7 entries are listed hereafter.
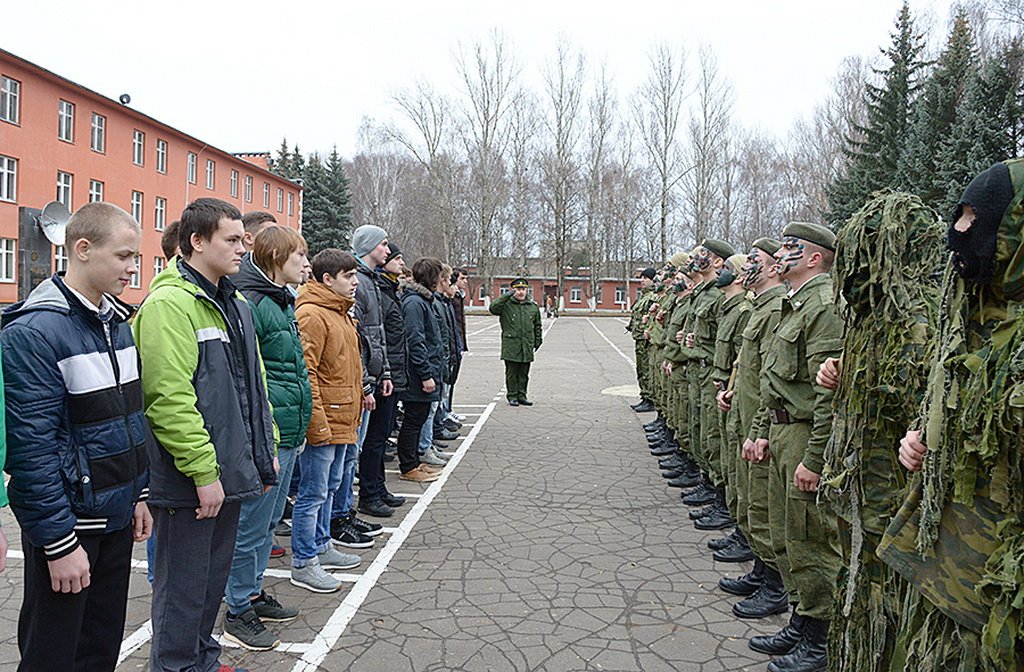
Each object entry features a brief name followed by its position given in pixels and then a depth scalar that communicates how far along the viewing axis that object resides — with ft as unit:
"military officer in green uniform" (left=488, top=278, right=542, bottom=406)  41.37
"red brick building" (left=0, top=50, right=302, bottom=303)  101.19
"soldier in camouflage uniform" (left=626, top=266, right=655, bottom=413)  39.93
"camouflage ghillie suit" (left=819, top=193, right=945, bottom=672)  9.71
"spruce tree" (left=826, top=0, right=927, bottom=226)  106.93
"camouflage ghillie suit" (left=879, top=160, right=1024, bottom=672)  6.69
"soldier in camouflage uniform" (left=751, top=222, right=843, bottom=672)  12.09
